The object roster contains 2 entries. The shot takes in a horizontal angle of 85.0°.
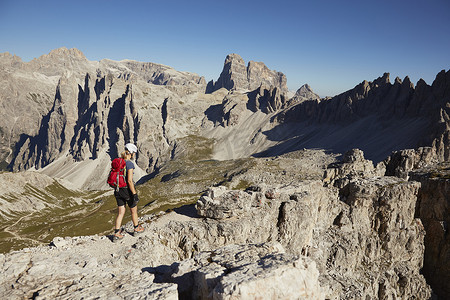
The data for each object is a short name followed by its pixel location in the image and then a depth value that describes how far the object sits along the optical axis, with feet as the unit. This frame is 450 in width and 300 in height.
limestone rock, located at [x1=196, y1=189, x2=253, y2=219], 119.44
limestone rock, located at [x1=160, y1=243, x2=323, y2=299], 41.65
